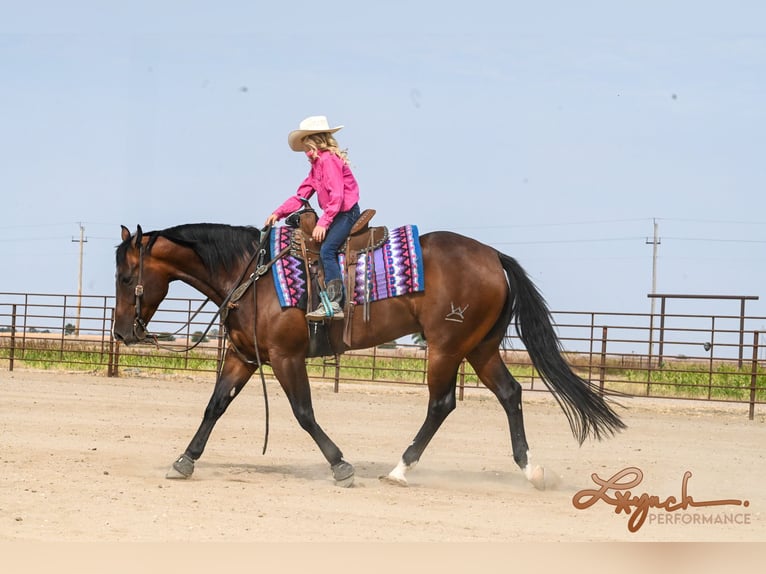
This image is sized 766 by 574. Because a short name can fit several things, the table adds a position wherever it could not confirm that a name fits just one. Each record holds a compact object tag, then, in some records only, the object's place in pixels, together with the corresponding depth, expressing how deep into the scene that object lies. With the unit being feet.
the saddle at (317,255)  41.27
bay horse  41.29
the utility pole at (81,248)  311.27
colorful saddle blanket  41.16
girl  40.65
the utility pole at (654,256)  340.80
